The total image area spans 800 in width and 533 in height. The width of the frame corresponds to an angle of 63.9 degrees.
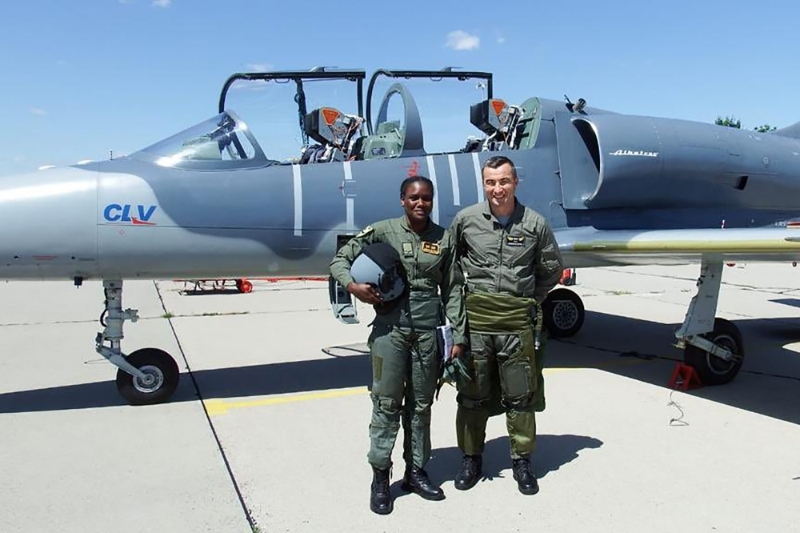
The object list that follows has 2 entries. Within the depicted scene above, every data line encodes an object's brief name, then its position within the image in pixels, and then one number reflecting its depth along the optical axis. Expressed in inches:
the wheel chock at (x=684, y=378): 229.6
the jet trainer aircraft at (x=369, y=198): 191.3
